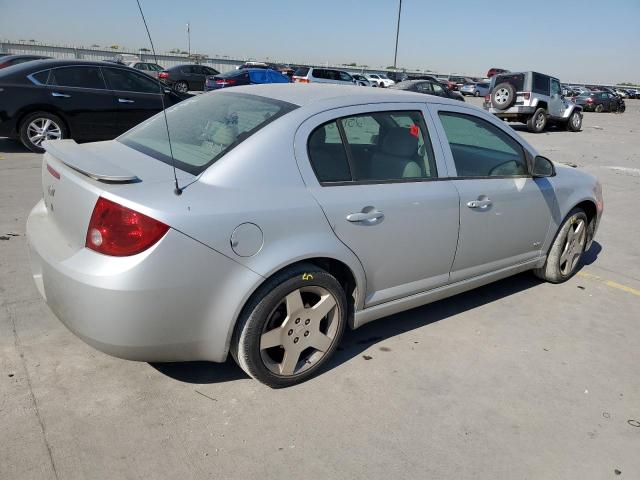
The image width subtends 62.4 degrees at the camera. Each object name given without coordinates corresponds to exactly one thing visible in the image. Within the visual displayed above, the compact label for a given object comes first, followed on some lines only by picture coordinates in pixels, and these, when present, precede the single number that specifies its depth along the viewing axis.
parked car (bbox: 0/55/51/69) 14.13
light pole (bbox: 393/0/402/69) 45.72
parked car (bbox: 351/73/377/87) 30.42
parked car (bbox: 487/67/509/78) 50.92
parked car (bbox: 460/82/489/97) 41.62
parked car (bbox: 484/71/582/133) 16.81
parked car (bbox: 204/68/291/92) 21.61
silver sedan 2.33
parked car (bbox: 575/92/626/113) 33.97
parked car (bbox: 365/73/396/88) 36.17
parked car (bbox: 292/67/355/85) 24.41
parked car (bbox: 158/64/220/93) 25.20
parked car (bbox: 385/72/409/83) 46.11
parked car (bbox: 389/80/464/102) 19.34
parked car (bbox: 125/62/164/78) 28.23
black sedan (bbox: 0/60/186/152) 7.98
